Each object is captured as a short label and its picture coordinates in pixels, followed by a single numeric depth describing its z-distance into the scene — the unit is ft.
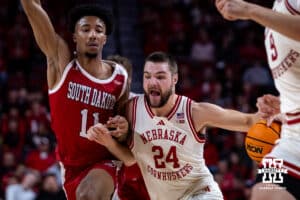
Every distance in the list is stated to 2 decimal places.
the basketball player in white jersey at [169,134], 26.16
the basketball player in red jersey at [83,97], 25.99
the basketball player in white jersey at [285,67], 17.24
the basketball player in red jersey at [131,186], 28.31
